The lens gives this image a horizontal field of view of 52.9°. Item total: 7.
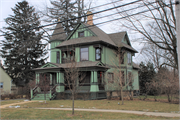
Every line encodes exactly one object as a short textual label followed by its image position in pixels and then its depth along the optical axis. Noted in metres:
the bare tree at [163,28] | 15.92
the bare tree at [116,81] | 17.68
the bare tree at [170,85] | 17.17
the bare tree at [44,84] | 18.31
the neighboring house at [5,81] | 32.66
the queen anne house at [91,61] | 22.48
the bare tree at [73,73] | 11.60
